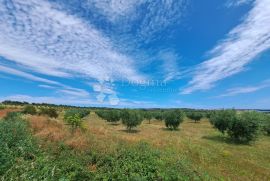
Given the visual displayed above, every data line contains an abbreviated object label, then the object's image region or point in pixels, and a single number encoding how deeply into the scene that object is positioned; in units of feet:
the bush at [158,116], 133.52
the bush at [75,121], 43.98
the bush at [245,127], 57.05
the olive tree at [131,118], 79.67
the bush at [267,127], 73.37
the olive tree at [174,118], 87.28
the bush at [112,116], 111.87
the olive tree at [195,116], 131.88
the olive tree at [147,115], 134.09
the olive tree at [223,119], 62.72
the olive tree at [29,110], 95.65
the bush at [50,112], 99.95
